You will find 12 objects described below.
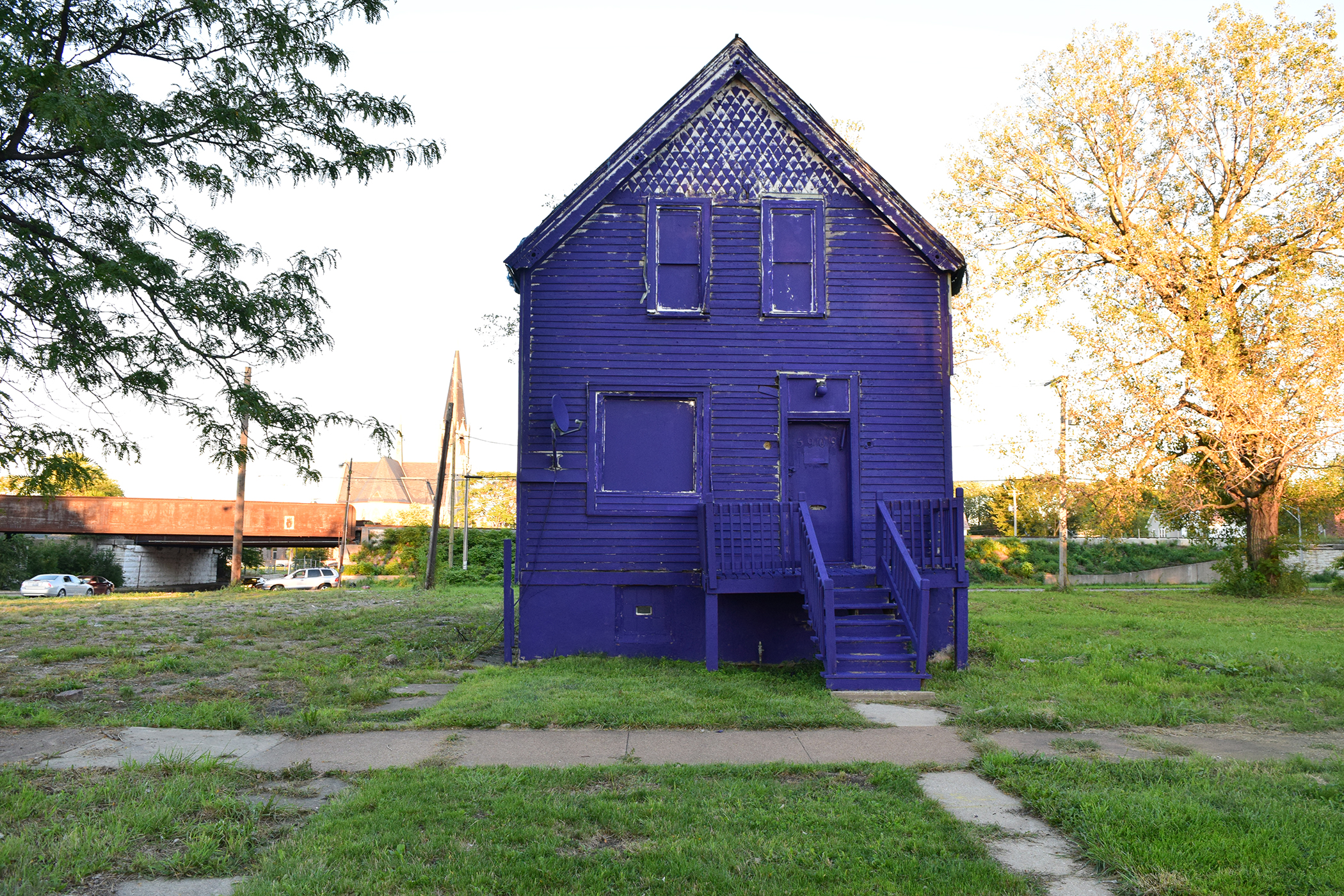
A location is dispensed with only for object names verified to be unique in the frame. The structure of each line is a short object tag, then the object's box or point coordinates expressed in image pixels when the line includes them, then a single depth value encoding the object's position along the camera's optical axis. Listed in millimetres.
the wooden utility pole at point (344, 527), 46031
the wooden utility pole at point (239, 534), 37406
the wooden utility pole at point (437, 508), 29312
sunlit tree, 25531
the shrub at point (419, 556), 40188
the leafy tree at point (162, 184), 9078
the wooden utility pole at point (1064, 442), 27812
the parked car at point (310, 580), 47300
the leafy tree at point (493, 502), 66812
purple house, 12969
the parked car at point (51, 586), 39562
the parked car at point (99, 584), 44319
